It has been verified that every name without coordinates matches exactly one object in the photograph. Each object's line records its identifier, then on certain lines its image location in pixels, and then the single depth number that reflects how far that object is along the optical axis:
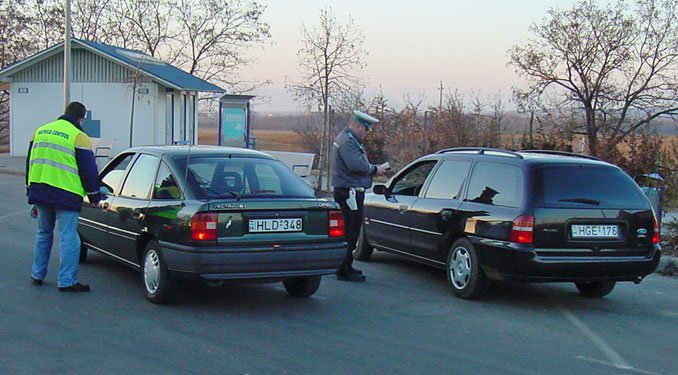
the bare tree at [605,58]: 25.00
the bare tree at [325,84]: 24.08
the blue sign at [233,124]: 26.38
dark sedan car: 7.22
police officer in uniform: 9.37
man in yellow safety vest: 8.09
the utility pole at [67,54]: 22.61
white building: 29.70
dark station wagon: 7.90
